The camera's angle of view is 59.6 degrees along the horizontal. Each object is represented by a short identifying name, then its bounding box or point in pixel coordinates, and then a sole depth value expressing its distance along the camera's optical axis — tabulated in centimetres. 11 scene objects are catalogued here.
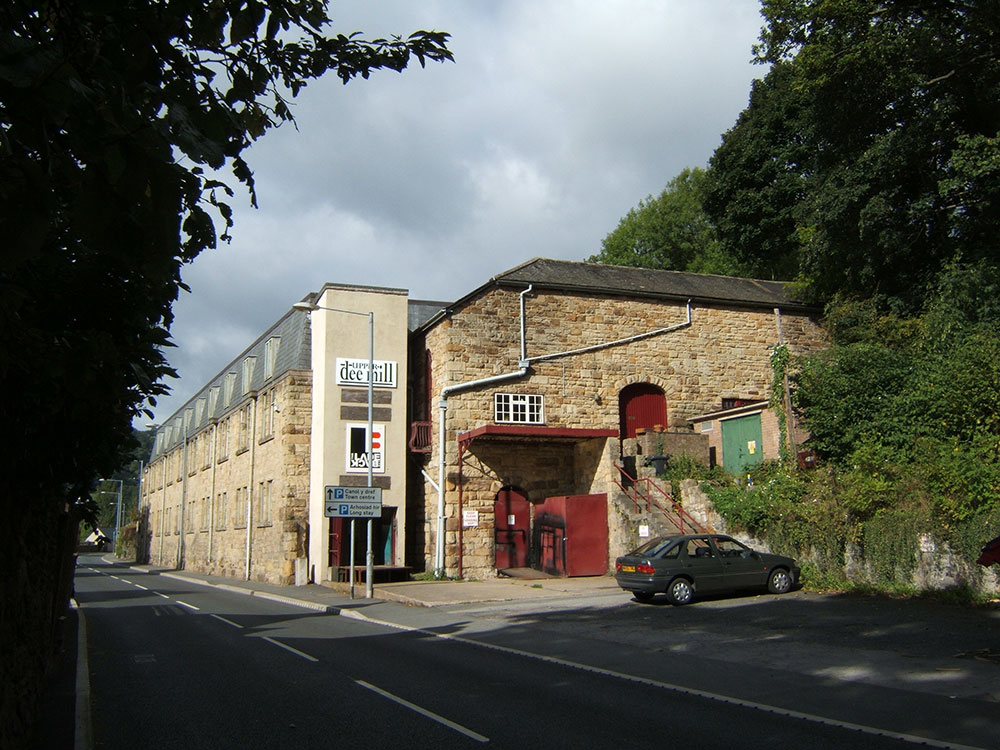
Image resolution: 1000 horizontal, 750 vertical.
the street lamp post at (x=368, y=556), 2234
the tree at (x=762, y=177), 3306
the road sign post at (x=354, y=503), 2202
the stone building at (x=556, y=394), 2634
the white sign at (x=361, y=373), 2881
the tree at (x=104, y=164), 258
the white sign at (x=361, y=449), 2848
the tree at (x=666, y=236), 5031
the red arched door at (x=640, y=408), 2892
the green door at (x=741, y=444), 2533
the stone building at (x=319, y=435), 2838
